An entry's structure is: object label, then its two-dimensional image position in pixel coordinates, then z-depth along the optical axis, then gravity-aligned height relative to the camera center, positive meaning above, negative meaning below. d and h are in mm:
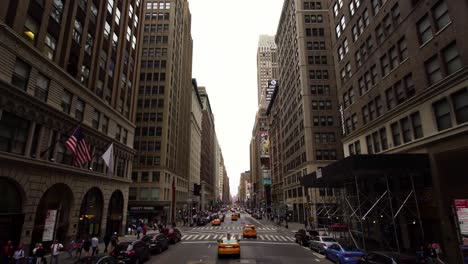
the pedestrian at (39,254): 17344 -3087
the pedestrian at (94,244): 23258 -3335
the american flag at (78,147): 19677 +4039
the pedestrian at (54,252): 18095 -3159
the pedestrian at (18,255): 16734 -3052
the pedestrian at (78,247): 23250 -3593
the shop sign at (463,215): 14102 -655
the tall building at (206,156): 148625 +27680
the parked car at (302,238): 30719 -3945
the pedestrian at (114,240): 25055 -3250
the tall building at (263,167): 116938 +16905
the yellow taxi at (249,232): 36875 -3832
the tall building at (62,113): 19188 +7802
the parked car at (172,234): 31150 -3535
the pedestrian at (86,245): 22375 -3287
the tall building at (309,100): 61812 +23946
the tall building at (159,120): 62188 +20318
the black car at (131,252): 18234 -3262
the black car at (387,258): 14809 -3042
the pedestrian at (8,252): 16675 -2861
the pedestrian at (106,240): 26180 -3445
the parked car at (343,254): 18734 -3571
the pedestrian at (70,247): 22227 -3466
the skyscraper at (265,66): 184500 +92065
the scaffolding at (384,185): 21953 +1799
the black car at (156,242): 23848 -3446
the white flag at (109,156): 22953 +3834
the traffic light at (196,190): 104700 +4793
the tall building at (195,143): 111188 +26073
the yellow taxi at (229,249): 21266 -3473
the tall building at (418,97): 19734 +9173
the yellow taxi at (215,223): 60503 -4297
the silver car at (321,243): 23952 -3537
